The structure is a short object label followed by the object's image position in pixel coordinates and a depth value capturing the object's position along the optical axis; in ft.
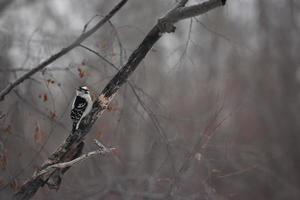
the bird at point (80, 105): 39.68
